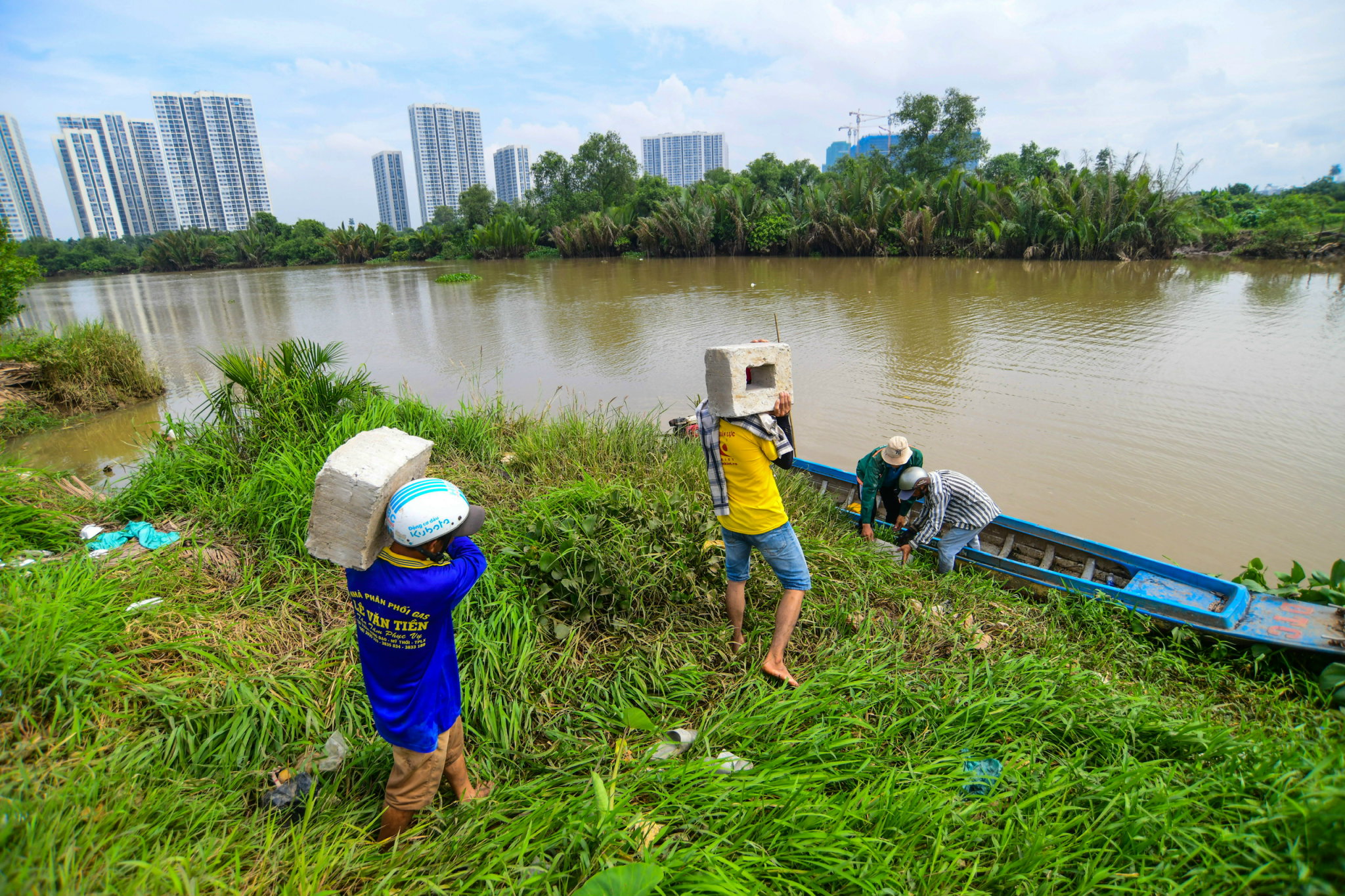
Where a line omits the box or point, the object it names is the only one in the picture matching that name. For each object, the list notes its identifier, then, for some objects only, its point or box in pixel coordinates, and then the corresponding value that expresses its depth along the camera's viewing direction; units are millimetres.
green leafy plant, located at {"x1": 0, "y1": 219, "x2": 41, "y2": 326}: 8438
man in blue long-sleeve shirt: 1924
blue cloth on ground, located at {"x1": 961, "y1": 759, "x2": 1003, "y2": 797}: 2207
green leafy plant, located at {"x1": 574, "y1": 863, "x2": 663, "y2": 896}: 1626
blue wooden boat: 3346
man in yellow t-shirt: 2881
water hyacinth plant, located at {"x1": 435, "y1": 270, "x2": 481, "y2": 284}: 26328
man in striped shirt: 4258
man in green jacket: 4387
